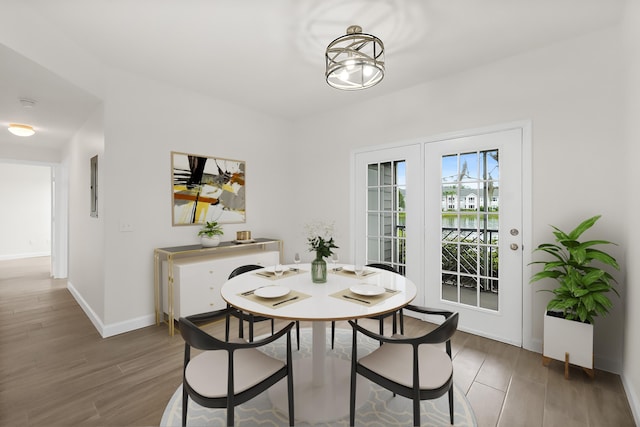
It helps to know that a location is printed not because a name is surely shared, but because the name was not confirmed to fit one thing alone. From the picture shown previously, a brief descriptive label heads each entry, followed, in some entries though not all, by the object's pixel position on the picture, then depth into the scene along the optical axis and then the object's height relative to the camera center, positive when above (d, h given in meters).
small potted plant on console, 3.55 -0.26
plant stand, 2.24 -1.19
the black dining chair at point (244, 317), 2.30 -0.82
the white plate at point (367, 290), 1.85 -0.50
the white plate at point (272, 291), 1.81 -0.50
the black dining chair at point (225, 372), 1.40 -0.84
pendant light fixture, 1.96 +1.04
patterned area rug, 1.78 -1.25
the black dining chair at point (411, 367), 1.46 -0.84
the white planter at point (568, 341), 2.21 -0.99
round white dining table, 1.63 -0.53
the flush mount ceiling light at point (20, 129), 3.78 +1.07
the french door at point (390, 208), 3.47 +0.06
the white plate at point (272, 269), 2.40 -0.46
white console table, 3.09 -0.70
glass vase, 2.15 -0.42
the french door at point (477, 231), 2.82 -0.19
